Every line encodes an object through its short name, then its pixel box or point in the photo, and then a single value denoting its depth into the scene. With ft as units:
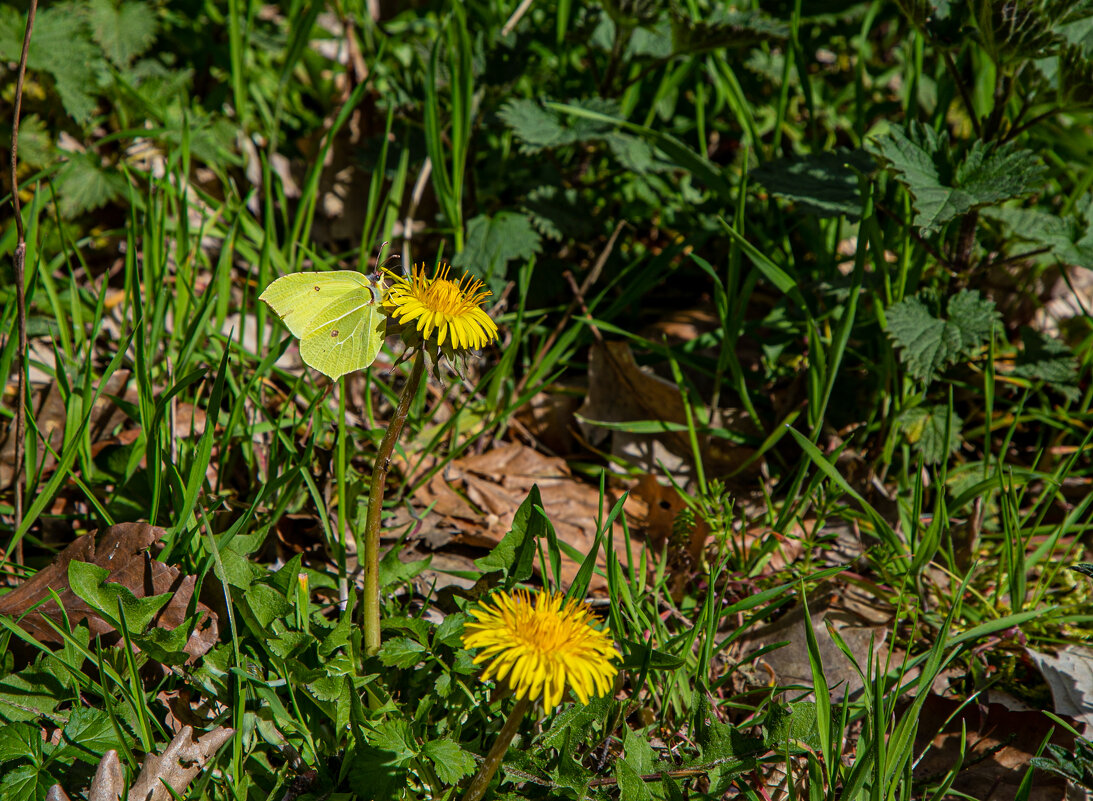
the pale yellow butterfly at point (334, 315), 7.43
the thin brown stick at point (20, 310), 7.59
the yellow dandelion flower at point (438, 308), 7.40
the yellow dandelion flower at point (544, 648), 7.32
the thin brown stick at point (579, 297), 8.04
